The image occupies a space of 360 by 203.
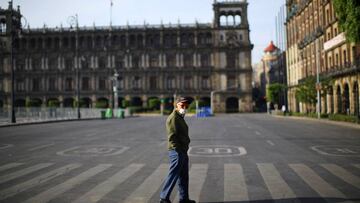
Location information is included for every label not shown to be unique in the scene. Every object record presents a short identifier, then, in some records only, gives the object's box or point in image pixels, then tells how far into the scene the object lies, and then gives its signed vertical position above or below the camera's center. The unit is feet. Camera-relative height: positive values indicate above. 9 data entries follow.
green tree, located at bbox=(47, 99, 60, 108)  257.67 +4.46
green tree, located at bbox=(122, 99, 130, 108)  250.57 +3.46
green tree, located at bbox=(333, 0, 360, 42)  66.18 +15.75
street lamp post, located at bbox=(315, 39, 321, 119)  128.93 +4.60
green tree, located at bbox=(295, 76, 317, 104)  143.84 +5.15
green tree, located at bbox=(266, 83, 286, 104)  249.55 +8.93
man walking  20.59 -2.76
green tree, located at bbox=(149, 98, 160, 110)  249.14 +3.15
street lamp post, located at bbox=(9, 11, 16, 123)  108.46 -0.65
